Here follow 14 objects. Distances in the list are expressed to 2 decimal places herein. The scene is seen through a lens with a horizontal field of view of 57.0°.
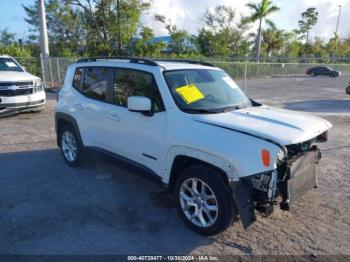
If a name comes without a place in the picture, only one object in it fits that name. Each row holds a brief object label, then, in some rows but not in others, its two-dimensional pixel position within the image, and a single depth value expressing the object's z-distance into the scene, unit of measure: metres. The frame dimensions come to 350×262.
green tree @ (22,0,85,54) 30.20
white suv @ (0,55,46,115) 9.07
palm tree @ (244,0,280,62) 33.84
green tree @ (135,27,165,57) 28.45
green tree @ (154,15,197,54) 35.62
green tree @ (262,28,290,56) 45.75
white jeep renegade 3.05
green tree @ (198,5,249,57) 37.00
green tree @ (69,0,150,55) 27.81
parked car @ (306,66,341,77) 32.03
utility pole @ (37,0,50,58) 16.80
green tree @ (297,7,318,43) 67.50
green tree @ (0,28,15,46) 28.88
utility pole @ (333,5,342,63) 55.56
